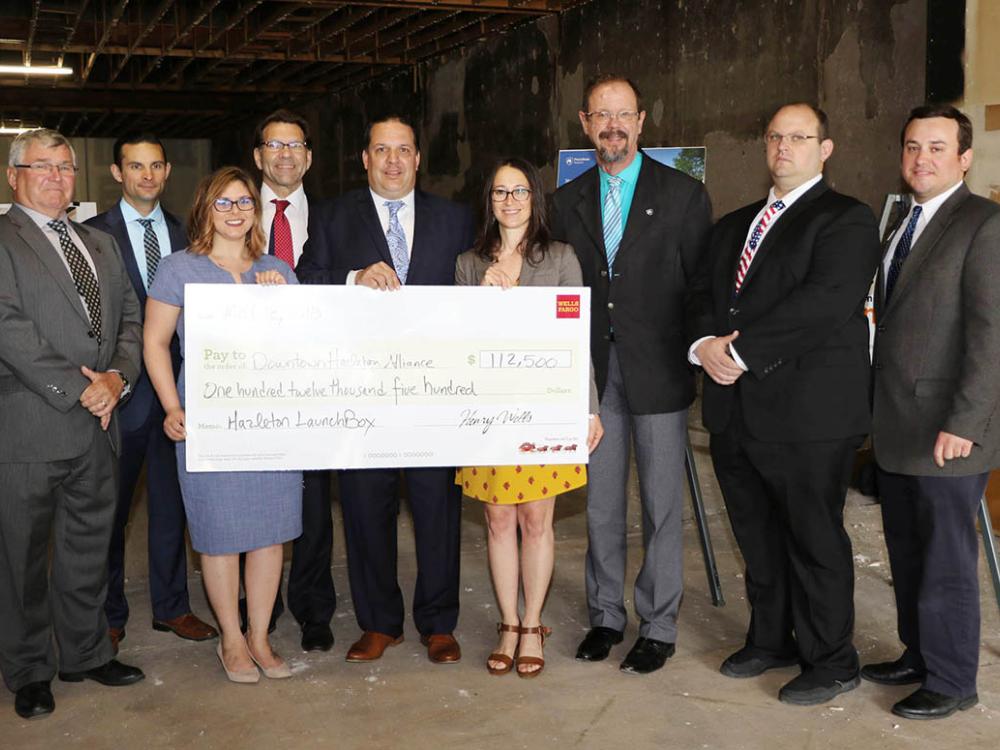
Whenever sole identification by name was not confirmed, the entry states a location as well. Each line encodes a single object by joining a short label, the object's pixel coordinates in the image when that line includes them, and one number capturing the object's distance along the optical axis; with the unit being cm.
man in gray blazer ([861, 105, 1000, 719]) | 272
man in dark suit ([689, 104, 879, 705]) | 284
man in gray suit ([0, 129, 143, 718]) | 286
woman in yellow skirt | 305
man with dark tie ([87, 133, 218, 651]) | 340
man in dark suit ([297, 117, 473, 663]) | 321
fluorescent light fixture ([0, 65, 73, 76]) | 1211
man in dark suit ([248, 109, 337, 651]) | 347
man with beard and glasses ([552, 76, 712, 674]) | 318
